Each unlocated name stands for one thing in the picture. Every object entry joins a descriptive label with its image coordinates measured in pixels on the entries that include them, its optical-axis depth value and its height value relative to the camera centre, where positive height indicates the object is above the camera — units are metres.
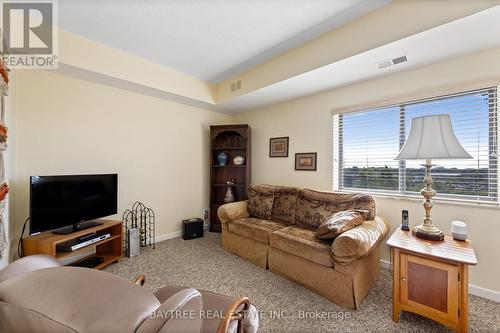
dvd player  2.20 -0.86
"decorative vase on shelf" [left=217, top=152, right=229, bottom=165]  4.06 +0.13
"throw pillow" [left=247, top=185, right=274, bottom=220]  3.17 -0.56
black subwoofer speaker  3.54 -1.09
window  2.04 +0.19
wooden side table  1.46 -0.84
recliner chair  0.47 -0.34
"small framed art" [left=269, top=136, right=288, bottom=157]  3.62 +0.32
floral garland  1.56 +0.10
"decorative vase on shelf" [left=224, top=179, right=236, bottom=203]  3.97 -0.58
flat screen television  2.06 -0.41
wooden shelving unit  3.97 -0.03
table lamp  1.67 +0.15
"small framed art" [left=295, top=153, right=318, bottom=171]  3.24 +0.06
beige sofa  1.85 -0.82
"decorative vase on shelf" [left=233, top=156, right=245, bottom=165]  4.01 +0.09
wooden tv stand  2.02 -0.83
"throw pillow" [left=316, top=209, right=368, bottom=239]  1.99 -0.58
